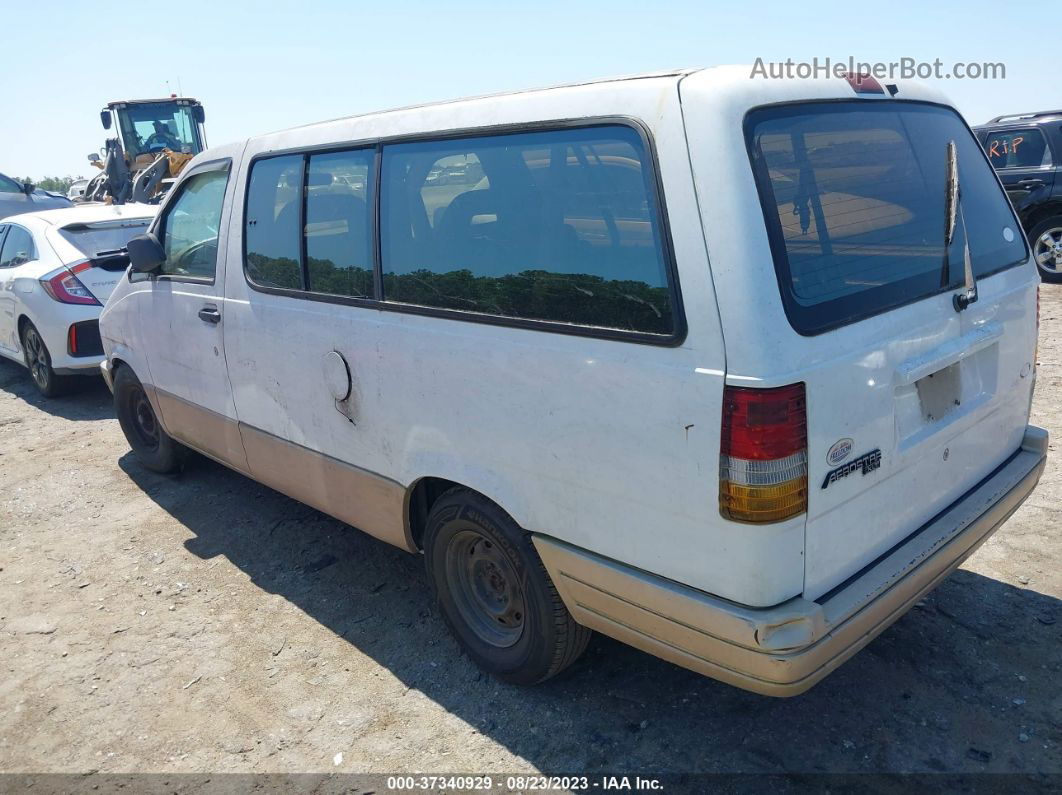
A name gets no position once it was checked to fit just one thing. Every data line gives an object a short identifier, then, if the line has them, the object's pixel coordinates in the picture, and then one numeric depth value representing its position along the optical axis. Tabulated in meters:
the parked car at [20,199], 17.14
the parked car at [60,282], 7.24
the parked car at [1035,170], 9.83
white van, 2.27
